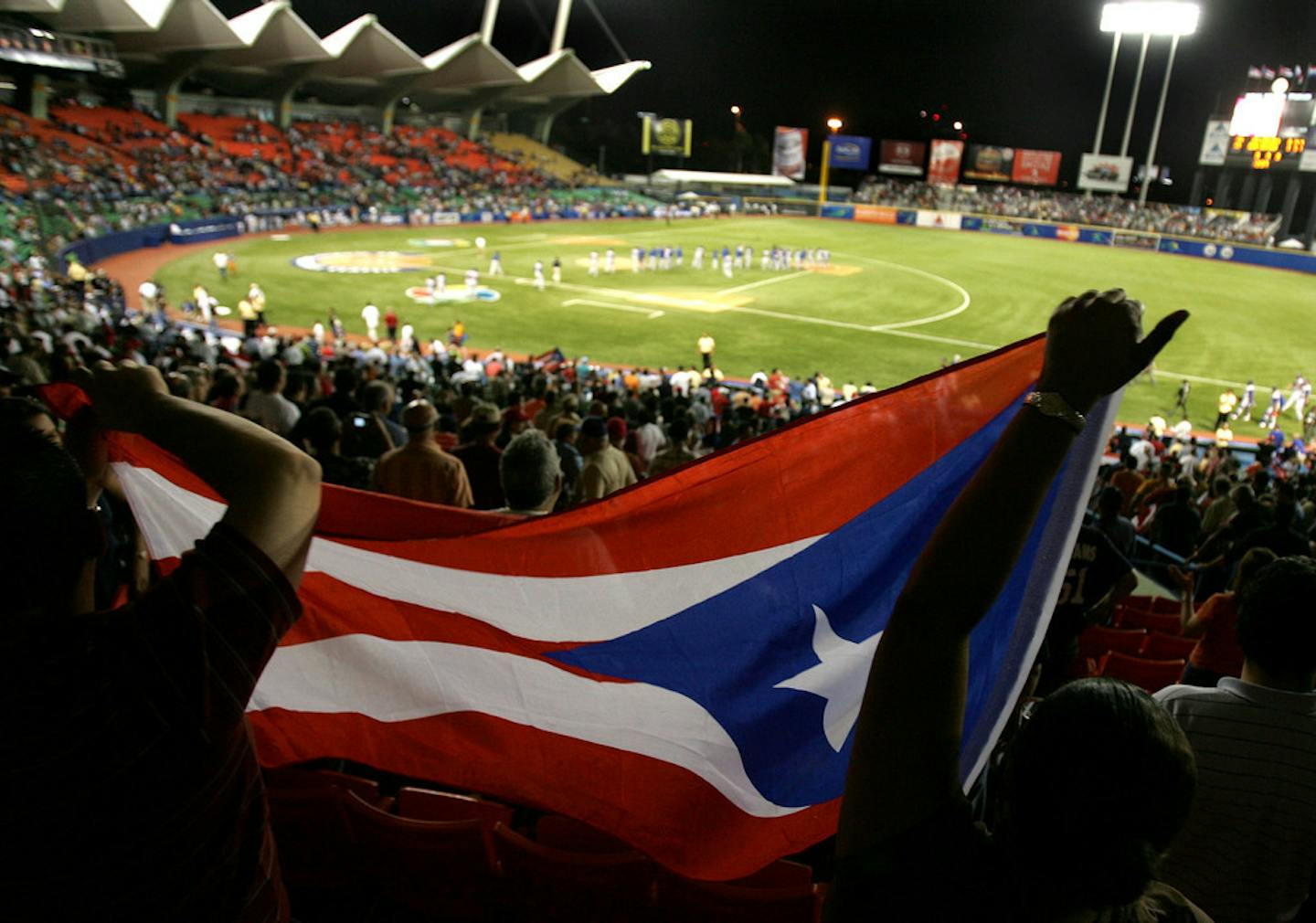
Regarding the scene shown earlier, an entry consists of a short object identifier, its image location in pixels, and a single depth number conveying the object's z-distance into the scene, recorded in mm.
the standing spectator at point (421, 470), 5641
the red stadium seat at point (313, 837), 3357
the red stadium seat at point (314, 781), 3621
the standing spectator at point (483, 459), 6562
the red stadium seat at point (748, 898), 2938
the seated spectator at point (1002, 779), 1320
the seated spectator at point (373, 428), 7645
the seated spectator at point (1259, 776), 2443
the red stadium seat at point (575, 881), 3080
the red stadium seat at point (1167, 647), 6150
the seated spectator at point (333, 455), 5625
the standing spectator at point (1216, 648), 4238
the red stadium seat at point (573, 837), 3441
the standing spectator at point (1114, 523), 6797
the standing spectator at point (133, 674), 1524
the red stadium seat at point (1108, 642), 6309
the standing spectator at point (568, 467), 7611
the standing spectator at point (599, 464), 6172
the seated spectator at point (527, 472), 4309
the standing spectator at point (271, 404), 8039
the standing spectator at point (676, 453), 8219
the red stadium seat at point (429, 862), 3197
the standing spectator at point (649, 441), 10555
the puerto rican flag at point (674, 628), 2639
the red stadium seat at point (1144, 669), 5473
